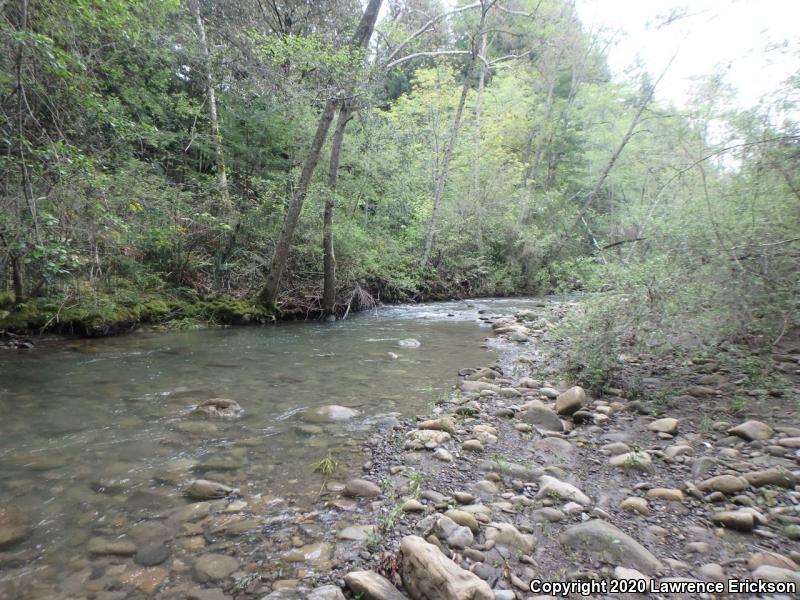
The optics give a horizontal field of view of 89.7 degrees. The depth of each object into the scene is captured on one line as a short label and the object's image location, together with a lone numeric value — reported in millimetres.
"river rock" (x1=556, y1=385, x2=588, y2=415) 4242
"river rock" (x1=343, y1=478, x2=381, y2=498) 2886
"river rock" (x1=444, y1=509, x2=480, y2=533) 2443
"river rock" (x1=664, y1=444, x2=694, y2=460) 3265
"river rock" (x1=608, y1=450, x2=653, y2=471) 3129
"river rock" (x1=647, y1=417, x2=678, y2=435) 3693
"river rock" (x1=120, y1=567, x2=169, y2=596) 2014
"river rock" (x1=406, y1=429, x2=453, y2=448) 3633
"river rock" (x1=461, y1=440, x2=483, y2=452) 3539
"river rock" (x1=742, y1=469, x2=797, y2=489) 2672
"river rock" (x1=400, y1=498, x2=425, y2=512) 2631
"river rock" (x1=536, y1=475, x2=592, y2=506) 2752
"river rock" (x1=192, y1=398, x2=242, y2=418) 4254
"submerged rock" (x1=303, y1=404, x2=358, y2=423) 4270
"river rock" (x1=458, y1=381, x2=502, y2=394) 5151
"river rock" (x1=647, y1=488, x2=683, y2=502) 2732
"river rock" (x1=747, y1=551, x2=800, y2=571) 2023
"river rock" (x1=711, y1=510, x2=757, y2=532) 2342
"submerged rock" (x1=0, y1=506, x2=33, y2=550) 2299
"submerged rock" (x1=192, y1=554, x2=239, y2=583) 2100
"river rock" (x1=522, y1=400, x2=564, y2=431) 4016
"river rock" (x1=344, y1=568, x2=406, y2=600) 1910
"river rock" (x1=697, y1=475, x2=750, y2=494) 2691
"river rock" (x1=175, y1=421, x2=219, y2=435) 3859
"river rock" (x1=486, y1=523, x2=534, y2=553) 2295
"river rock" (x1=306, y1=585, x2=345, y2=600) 1908
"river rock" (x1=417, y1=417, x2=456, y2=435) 3889
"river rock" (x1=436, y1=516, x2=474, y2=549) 2299
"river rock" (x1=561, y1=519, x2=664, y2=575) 2121
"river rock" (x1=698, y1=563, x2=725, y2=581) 2027
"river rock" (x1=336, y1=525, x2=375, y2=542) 2408
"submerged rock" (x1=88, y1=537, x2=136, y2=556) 2246
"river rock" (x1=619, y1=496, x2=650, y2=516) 2619
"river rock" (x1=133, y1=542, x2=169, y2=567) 2195
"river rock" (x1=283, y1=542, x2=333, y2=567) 2223
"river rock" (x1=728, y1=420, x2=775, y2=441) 3350
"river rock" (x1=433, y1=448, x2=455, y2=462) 3374
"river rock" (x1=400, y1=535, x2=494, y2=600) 1866
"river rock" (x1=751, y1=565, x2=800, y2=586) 1922
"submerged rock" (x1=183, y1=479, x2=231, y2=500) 2832
